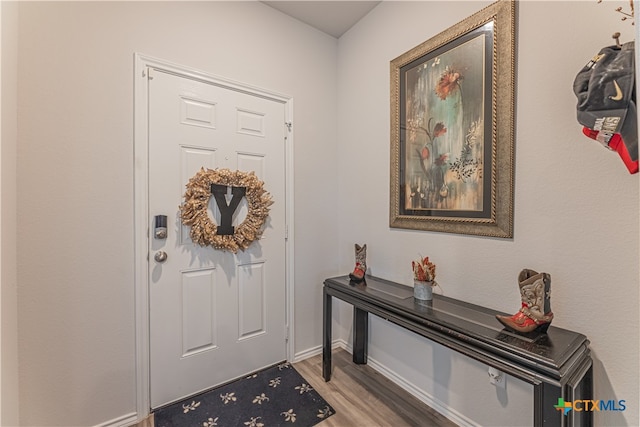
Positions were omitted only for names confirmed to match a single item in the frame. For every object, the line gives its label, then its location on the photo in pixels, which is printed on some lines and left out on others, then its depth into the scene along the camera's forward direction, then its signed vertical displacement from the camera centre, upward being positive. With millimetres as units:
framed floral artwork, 1379 +483
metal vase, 1558 -471
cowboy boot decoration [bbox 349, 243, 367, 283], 1990 -420
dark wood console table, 951 -558
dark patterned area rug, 1601 -1264
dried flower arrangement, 1560 -361
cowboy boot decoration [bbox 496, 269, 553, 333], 1121 -398
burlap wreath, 1753 +8
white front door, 1695 -357
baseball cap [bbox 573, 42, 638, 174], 867 +373
